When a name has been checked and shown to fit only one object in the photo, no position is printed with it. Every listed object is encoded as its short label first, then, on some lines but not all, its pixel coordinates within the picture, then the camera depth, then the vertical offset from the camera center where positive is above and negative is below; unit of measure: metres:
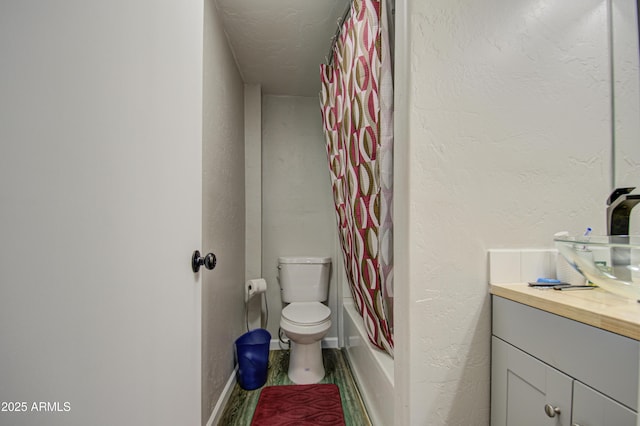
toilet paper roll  2.21 -0.63
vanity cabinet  0.54 -0.38
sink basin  0.68 -0.13
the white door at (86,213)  0.31 -0.01
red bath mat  1.50 -1.17
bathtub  1.17 -0.85
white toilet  1.84 -0.76
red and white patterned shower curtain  1.11 +0.27
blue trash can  1.80 -1.02
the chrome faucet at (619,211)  0.79 +0.00
